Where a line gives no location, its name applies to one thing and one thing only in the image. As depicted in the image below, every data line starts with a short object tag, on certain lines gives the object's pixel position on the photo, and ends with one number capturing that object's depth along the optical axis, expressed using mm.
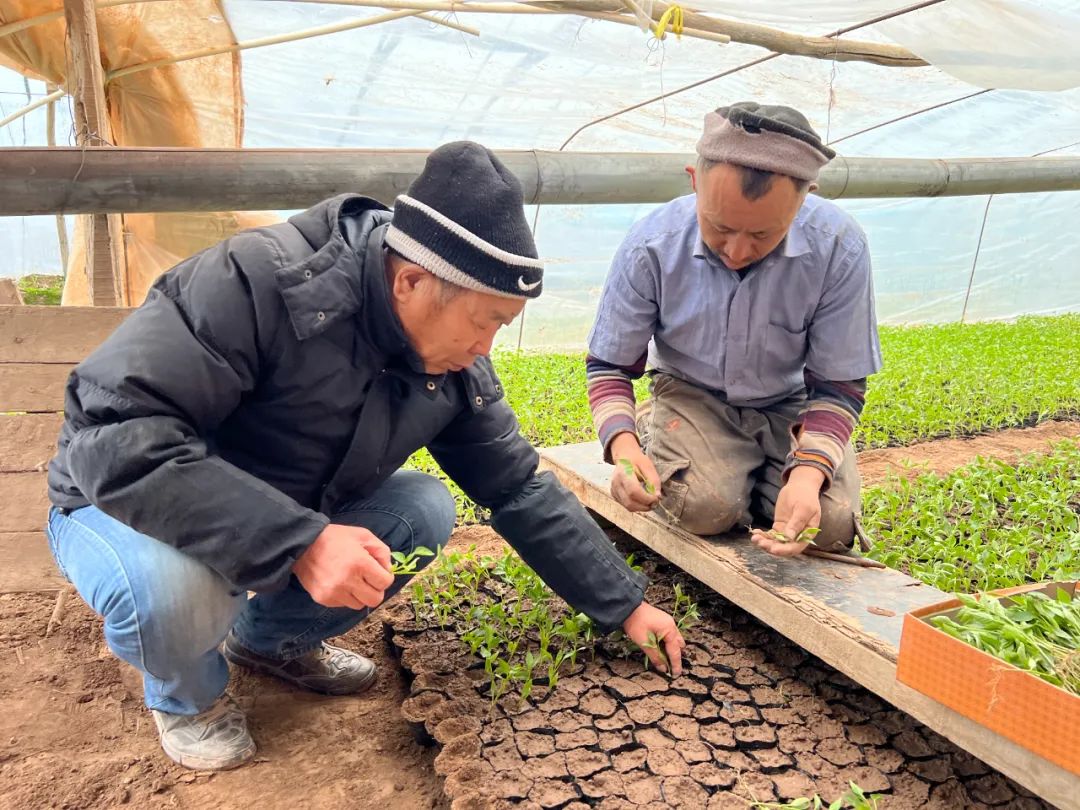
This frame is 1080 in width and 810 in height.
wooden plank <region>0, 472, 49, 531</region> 2633
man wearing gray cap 2438
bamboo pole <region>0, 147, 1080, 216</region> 2807
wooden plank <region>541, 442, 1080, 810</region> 1640
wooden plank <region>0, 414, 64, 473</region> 2650
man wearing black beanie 1682
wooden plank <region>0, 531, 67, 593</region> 2652
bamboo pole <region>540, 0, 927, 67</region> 4133
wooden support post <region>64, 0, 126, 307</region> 3234
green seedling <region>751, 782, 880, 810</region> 1730
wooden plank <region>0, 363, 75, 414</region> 2613
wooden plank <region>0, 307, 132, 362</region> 2607
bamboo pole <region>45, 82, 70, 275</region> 5098
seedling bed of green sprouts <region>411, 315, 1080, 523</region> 4859
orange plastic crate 1507
